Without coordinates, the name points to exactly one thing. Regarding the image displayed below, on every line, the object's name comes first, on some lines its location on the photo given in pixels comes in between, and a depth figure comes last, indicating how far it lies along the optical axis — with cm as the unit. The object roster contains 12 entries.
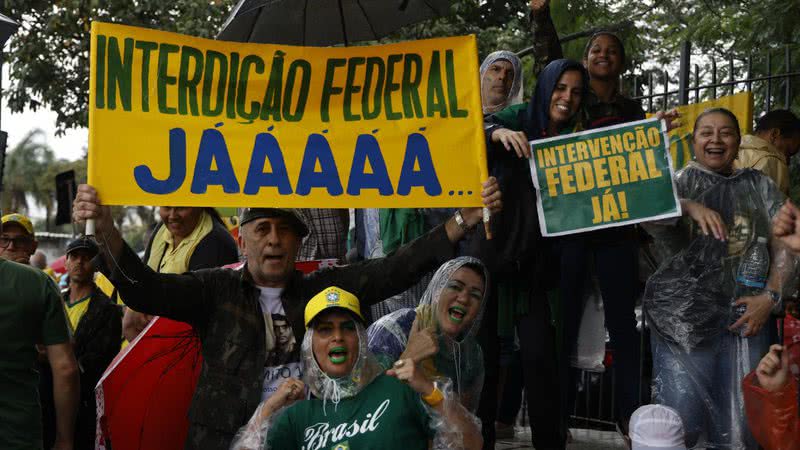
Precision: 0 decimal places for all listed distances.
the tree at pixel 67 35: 1389
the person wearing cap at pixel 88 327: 671
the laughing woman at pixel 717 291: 558
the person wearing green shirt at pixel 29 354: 474
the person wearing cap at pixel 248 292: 469
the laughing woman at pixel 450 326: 492
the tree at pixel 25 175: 4691
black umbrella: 671
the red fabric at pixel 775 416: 456
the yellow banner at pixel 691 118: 772
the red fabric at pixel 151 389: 548
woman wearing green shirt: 414
